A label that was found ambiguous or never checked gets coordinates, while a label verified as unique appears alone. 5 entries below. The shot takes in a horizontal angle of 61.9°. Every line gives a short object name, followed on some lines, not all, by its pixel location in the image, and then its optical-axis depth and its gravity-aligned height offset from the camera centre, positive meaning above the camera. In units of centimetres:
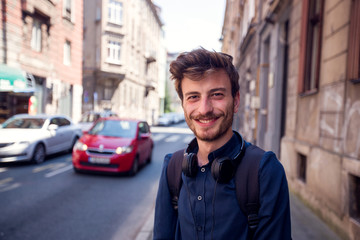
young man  146 -34
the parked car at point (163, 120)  3999 -174
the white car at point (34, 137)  895 -112
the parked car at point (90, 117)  1586 -66
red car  793 -118
